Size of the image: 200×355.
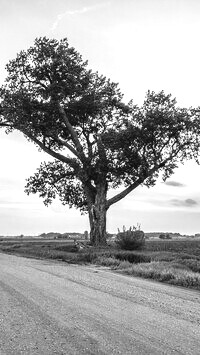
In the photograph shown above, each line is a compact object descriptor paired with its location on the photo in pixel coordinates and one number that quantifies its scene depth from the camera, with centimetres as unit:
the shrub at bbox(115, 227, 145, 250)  2884
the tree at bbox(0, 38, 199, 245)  3359
